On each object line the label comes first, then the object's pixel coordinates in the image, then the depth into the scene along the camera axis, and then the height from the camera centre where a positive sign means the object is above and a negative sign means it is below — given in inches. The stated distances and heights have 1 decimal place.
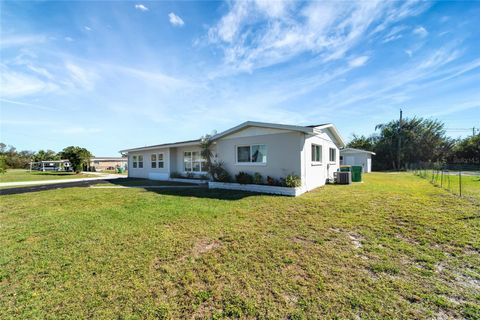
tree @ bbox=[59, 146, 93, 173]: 1104.8 +52.7
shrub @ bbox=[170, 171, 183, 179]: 615.5 -35.6
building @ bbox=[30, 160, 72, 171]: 1534.2 -6.3
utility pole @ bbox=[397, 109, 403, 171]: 1228.0 +123.0
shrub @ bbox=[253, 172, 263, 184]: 390.9 -30.9
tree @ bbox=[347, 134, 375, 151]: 1401.3 +130.4
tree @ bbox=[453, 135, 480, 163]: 1197.7 +55.3
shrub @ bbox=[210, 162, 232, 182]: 440.5 -22.6
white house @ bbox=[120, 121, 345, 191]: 363.6 +23.0
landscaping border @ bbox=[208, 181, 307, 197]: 340.8 -49.2
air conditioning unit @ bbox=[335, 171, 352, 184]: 487.8 -40.4
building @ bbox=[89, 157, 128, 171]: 1560.0 +10.3
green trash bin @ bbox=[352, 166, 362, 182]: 545.3 -35.9
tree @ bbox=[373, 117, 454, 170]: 1240.2 +100.9
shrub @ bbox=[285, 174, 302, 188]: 343.3 -33.0
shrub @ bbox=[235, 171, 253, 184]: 402.6 -31.2
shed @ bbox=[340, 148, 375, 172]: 994.5 +17.7
